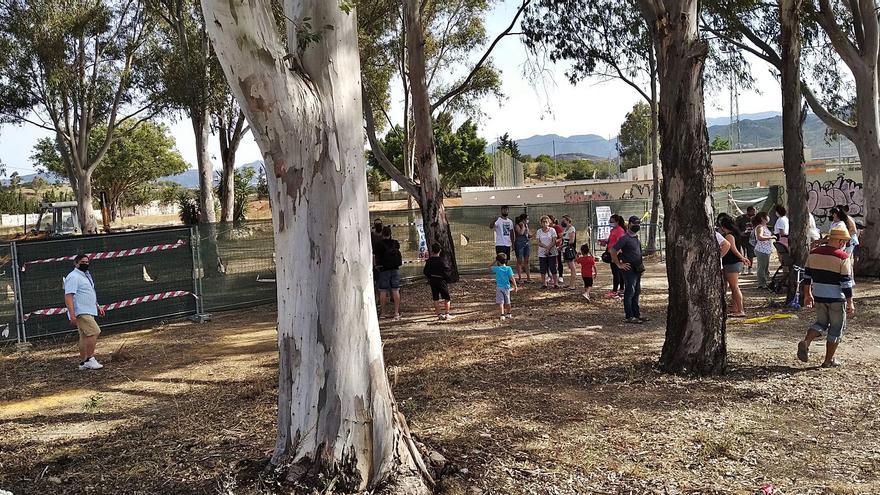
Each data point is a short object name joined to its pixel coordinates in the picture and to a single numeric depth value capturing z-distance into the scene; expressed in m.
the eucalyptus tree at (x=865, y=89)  15.04
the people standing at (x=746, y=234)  18.30
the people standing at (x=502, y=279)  11.85
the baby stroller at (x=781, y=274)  13.59
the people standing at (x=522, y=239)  16.56
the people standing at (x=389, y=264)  12.85
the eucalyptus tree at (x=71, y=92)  23.78
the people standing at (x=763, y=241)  13.32
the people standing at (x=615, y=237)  13.16
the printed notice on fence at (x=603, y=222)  21.42
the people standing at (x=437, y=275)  12.19
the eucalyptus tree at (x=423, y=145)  15.81
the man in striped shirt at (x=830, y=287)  7.80
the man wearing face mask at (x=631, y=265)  11.30
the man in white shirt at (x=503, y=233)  16.25
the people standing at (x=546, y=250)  15.34
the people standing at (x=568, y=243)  16.23
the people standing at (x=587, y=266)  14.06
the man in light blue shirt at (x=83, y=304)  9.57
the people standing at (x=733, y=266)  11.10
